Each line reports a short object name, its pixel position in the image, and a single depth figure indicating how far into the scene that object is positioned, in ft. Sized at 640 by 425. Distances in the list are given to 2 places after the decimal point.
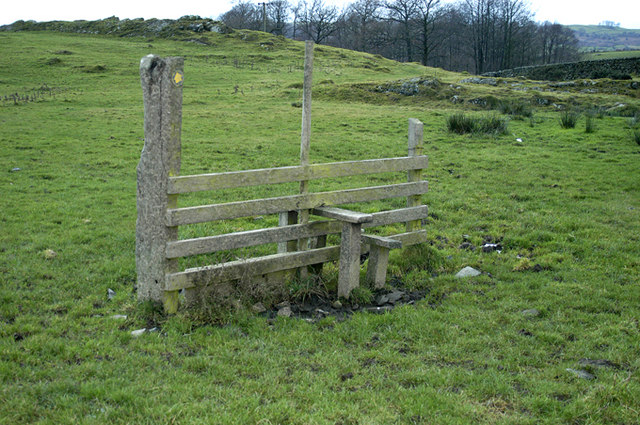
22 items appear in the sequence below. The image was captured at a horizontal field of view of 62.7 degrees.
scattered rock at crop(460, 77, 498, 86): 113.88
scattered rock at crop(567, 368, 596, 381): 15.62
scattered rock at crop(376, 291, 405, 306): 21.97
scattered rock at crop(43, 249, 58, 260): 25.30
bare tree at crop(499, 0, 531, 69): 232.53
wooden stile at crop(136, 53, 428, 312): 18.54
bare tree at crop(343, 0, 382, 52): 263.70
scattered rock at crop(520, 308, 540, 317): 20.38
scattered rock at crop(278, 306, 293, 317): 19.95
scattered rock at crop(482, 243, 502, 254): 28.30
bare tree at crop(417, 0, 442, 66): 228.02
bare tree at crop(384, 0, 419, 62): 234.17
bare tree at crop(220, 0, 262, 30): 310.65
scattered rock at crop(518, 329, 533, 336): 18.78
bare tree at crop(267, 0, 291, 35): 296.71
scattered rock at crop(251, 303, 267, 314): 19.97
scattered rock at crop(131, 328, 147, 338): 17.71
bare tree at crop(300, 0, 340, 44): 279.26
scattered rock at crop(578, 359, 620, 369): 16.32
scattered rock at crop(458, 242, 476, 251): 28.65
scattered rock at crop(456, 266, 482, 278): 24.76
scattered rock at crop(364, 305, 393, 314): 20.88
